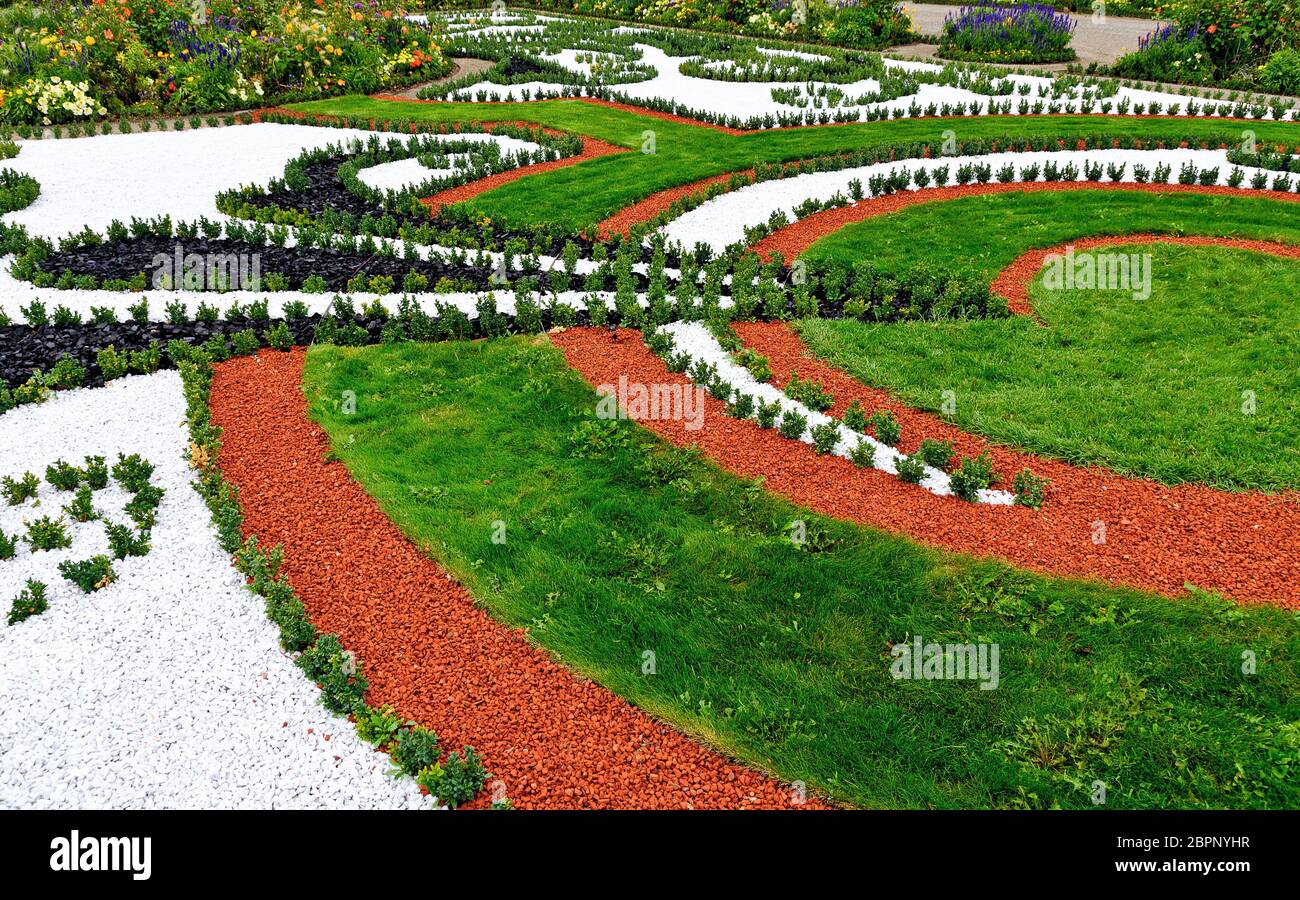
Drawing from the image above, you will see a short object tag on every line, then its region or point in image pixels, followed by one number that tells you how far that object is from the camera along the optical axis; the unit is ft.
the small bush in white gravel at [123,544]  25.67
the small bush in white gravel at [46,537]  25.82
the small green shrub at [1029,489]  27.09
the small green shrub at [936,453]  29.01
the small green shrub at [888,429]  30.45
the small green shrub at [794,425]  31.09
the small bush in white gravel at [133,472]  28.32
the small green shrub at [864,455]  29.27
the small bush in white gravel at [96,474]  28.68
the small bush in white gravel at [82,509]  27.17
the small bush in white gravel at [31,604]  23.24
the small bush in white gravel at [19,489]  27.76
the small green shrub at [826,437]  29.99
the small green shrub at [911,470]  28.40
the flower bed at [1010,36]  97.25
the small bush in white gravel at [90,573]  24.27
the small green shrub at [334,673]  20.40
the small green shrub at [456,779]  18.04
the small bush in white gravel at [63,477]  28.25
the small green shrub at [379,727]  19.56
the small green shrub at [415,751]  18.74
